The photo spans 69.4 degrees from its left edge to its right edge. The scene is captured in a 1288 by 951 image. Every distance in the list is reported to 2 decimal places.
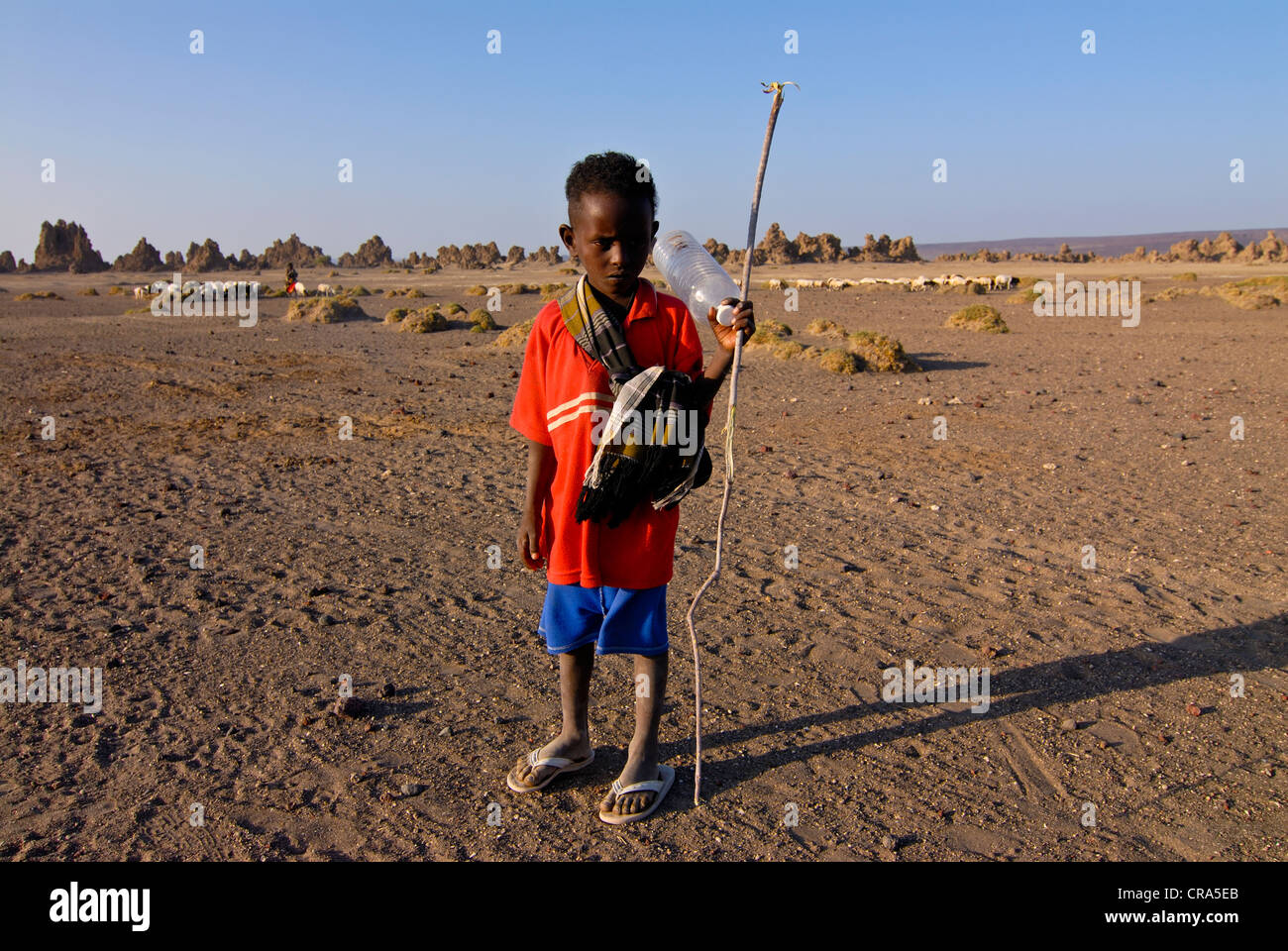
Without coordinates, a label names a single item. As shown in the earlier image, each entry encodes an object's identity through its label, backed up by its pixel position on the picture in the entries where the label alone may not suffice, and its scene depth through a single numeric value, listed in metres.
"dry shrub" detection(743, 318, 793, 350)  14.43
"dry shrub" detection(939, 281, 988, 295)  30.83
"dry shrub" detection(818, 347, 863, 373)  12.45
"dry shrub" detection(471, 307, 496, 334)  18.94
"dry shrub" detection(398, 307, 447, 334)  18.83
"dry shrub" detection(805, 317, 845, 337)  16.81
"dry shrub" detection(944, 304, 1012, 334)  17.47
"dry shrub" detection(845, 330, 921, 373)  12.67
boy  2.50
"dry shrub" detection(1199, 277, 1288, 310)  22.23
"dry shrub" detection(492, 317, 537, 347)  15.45
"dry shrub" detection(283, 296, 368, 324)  21.61
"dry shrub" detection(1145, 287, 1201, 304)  25.51
